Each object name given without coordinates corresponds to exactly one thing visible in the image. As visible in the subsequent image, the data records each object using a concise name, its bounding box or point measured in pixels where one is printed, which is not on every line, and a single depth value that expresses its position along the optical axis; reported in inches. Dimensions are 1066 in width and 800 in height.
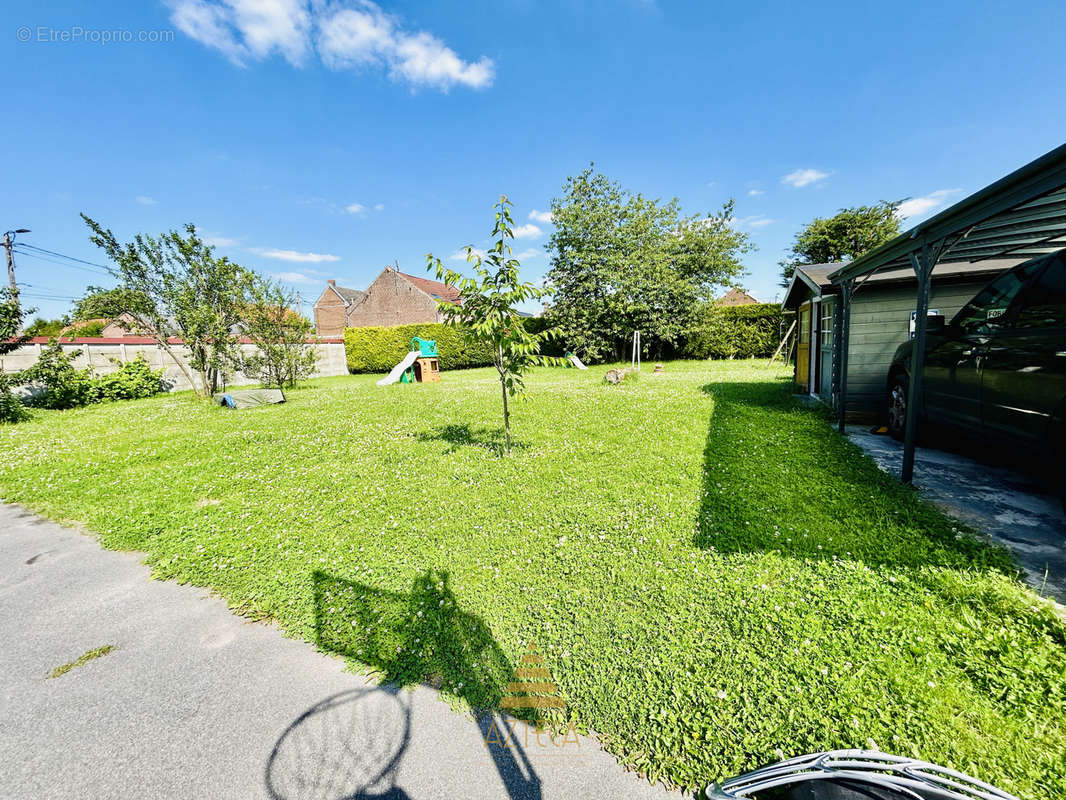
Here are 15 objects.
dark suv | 122.1
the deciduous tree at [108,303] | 458.6
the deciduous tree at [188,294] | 470.0
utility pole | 687.7
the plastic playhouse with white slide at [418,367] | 686.5
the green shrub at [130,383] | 531.8
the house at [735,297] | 1918.1
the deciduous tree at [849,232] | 1119.0
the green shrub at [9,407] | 398.9
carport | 103.1
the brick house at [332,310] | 1611.7
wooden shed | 248.1
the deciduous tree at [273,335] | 572.1
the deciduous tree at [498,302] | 194.7
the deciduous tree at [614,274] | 799.1
